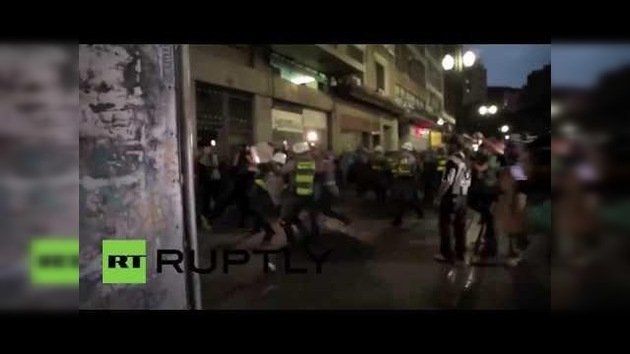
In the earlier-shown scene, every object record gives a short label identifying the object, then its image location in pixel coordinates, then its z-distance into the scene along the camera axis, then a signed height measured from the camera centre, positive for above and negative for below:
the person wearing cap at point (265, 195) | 4.80 -0.28
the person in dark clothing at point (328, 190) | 5.06 -0.25
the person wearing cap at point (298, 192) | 4.90 -0.27
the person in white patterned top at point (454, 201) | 5.07 -0.36
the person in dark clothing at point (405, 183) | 5.12 -0.19
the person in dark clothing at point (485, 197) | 5.08 -0.33
